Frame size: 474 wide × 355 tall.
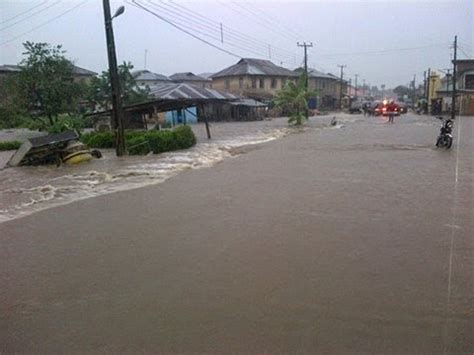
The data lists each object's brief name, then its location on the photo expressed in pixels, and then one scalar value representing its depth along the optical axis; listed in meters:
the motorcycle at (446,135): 19.82
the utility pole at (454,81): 38.09
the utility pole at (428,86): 65.32
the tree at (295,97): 40.00
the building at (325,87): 82.68
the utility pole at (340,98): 88.75
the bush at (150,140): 20.59
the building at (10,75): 31.70
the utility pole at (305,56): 55.49
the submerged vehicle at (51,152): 17.47
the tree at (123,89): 32.72
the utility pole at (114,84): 18.64
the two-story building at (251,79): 66.50
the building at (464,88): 49.06
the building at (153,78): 65.21
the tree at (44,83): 27.73
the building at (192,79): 73.38
